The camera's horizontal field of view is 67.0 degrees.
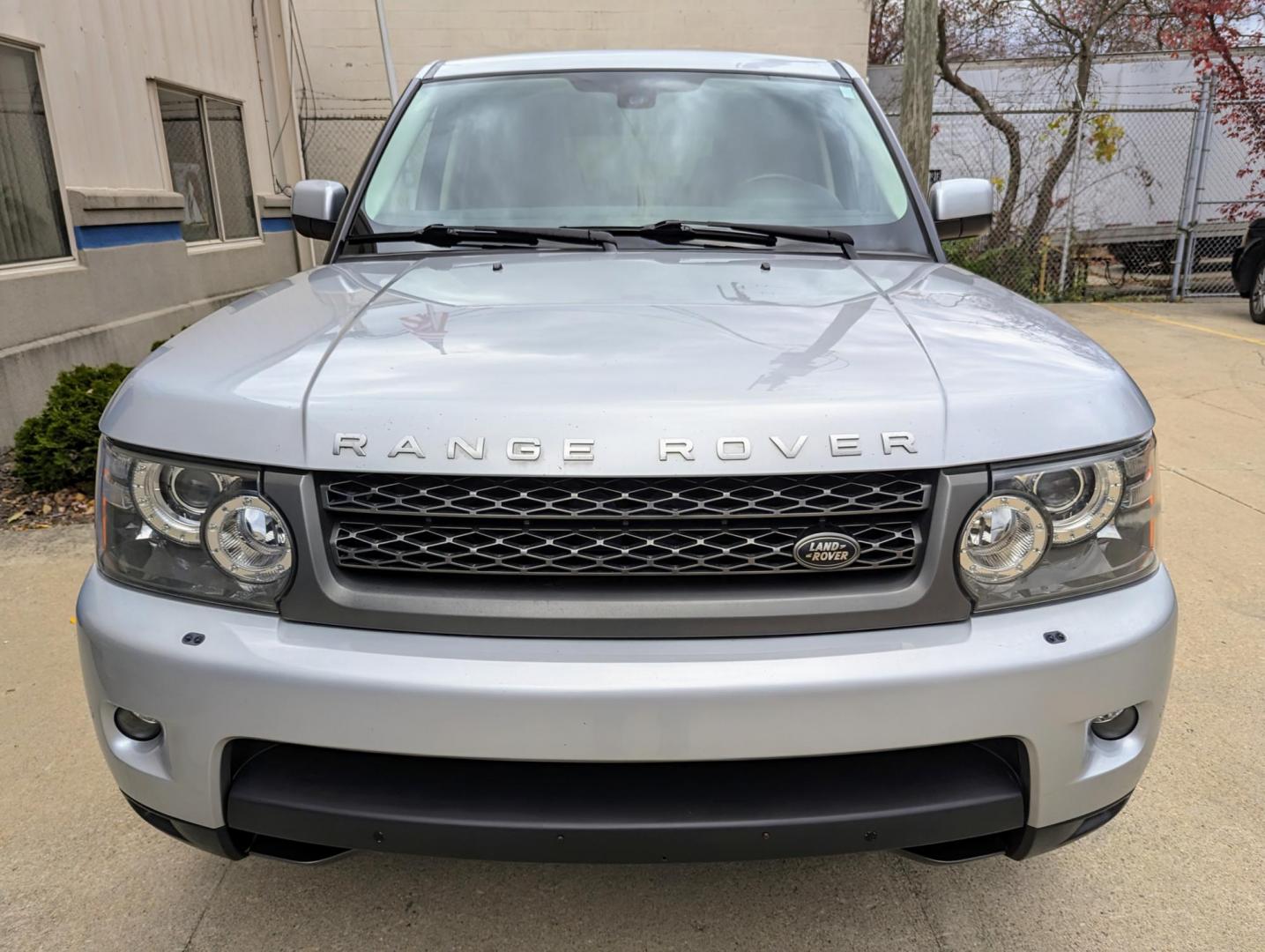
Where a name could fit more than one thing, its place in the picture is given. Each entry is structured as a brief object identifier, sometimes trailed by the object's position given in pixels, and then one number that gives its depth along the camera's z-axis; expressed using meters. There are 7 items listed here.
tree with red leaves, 11.64
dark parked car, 9.97
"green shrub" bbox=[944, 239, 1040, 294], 12.12
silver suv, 1.54
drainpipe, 10.30
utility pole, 7.93
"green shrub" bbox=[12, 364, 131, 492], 4.95
